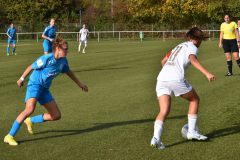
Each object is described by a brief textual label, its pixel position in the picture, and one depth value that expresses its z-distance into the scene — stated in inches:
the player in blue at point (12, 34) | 1329.7
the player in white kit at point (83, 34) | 1376.7
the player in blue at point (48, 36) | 753.8
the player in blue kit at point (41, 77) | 295.1
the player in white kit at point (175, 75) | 277.3
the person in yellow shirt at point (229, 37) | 687.1
